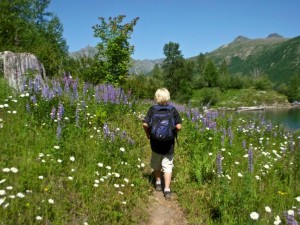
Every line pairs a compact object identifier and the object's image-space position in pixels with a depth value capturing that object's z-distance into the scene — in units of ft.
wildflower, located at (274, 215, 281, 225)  16.12
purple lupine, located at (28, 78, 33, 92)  30.73
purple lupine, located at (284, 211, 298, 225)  15.13
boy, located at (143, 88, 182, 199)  22.45
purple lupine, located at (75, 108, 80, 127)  26.05
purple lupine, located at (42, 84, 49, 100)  28.99
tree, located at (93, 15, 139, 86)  71.56
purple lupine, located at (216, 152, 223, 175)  21.57
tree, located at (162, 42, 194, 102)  269.64
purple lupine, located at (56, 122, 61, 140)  22.31
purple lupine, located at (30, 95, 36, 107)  27.94
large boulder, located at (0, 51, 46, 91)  37.37
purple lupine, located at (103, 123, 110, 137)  25.40
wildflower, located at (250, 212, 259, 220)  16.42
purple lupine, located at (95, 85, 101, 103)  36.76
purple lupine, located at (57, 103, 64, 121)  25.26
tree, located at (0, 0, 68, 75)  63.18
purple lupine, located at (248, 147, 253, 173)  21.80
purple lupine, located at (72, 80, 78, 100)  32.91
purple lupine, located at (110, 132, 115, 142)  24.72
